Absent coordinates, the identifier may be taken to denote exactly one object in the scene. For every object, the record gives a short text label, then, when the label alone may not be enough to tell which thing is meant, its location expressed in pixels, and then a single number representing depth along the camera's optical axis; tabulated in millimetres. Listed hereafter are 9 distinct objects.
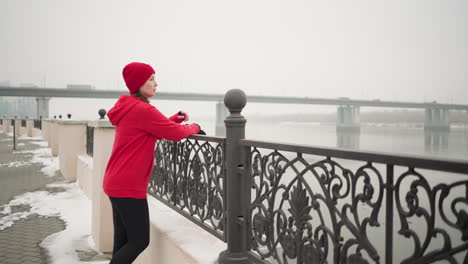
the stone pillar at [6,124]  42938
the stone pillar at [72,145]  10641
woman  2785
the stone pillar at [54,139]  17008
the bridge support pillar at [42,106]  76688
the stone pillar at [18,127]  38412
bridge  76438
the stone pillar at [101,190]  5027
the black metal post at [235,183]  2906
